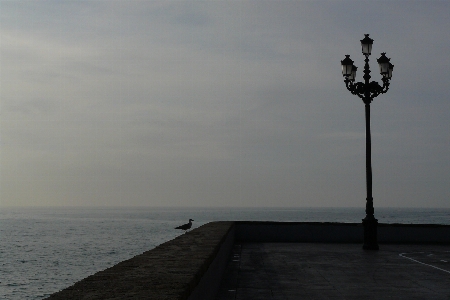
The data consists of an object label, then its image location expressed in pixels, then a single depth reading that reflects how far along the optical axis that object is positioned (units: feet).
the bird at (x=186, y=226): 121.25
